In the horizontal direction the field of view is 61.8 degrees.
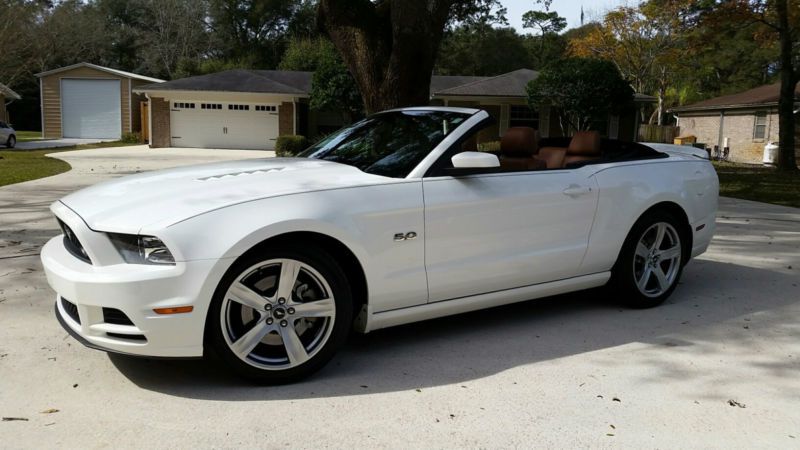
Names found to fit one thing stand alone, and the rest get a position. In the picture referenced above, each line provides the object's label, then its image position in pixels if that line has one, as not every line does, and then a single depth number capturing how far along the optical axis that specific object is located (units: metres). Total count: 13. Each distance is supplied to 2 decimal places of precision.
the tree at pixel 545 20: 54.89
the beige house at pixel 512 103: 29.22
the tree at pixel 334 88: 26.92
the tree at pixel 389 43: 8.94
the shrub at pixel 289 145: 26.61
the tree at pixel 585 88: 23.69
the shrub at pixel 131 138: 36.44
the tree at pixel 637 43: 35.38
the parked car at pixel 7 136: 27.39
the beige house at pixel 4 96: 35.57
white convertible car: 3.37
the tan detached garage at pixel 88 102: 38.97
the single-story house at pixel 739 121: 28.97
